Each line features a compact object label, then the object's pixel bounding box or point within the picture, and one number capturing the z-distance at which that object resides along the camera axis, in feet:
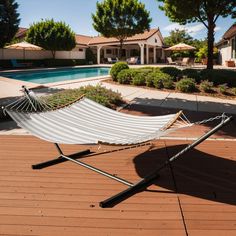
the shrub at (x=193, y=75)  44.52
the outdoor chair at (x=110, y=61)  133.26
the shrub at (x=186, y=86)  40.70
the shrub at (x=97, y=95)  28.32
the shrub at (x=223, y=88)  39.32
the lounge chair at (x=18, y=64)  103.61
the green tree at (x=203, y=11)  50.22
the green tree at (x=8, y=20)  90.02
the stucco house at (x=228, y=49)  91.30
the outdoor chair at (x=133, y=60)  119.14
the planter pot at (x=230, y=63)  89.97
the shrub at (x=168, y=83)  42.80
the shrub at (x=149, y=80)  44.96
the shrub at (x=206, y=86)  40.01
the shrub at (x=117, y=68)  53.78
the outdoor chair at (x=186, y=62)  99.09
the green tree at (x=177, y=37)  168.25
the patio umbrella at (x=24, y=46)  92.43
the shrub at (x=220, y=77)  42.32
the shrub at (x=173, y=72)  47.09
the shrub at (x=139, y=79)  46.89
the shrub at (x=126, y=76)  49.75
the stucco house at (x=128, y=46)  125.29
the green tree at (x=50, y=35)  110.01
